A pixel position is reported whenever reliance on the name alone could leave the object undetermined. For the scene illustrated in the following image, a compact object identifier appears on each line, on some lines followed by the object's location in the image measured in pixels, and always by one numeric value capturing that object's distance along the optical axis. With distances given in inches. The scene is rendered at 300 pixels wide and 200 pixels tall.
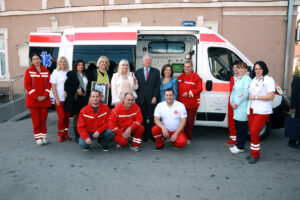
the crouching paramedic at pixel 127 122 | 158.7
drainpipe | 328.8
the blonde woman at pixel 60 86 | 177.2
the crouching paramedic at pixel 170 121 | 161.3
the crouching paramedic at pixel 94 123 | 157.6
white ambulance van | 185.6
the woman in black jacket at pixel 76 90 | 174.6
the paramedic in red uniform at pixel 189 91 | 171.3
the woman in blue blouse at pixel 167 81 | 176.3
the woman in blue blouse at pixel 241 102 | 152.4
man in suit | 175.6
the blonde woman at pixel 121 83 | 173.2
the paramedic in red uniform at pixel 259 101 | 139.1
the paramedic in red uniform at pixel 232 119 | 167.9
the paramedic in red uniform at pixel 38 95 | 166.7
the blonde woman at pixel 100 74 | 180.4
